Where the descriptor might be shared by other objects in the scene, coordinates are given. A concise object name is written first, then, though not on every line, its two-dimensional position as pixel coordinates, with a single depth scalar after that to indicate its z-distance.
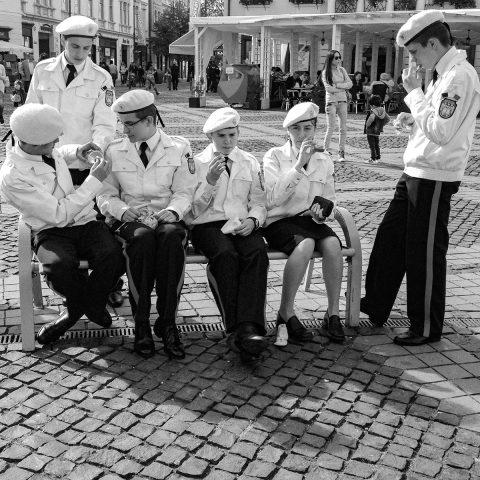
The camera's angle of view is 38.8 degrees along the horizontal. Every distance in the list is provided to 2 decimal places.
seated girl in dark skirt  4.20
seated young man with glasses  3.97
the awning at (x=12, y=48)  32.56
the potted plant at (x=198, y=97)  24.09
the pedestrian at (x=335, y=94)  11.57
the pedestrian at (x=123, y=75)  46.06
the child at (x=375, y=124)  10.87
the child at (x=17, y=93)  18.88
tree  63.28
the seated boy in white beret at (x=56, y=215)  3.93
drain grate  4.23
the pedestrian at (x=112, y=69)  35.58
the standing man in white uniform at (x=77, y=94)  4.64
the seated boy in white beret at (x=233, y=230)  3.92
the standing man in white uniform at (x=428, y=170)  3.81
